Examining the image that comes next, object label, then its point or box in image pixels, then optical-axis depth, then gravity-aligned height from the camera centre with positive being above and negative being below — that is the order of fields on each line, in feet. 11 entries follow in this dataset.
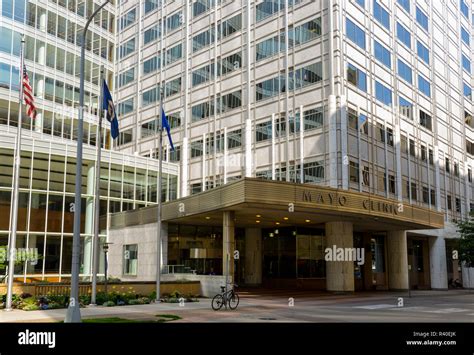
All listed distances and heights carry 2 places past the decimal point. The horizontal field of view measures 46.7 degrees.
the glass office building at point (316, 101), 138.21 +45.68
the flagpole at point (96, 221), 91.49 +6.05
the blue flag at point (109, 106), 88.02 +24.01
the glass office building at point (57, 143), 140.26 +29.85
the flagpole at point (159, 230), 100.83 +3.72
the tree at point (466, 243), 162.81 +4.10
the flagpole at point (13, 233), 81.20 +3.64
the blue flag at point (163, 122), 106.93 +26.05
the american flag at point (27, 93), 86.84 +25.93
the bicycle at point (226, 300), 86.89 -6.88
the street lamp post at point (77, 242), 57.47 +1.65
